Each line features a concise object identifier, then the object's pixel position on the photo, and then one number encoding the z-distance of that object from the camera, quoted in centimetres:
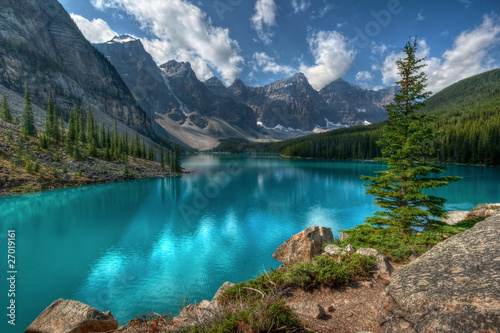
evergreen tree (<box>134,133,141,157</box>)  9058
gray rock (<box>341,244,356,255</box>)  1042
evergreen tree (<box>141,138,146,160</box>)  9355
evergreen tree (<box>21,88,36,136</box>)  6042
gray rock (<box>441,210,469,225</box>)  1894
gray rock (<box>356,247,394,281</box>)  847
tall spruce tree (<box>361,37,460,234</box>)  1300
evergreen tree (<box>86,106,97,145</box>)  7657
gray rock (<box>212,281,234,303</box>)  945
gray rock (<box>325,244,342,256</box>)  1132
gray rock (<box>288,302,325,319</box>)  624
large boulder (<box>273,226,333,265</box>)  1590
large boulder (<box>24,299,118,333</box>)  693
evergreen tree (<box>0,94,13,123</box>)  6234
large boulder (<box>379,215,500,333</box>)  324
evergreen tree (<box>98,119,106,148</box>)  8025
